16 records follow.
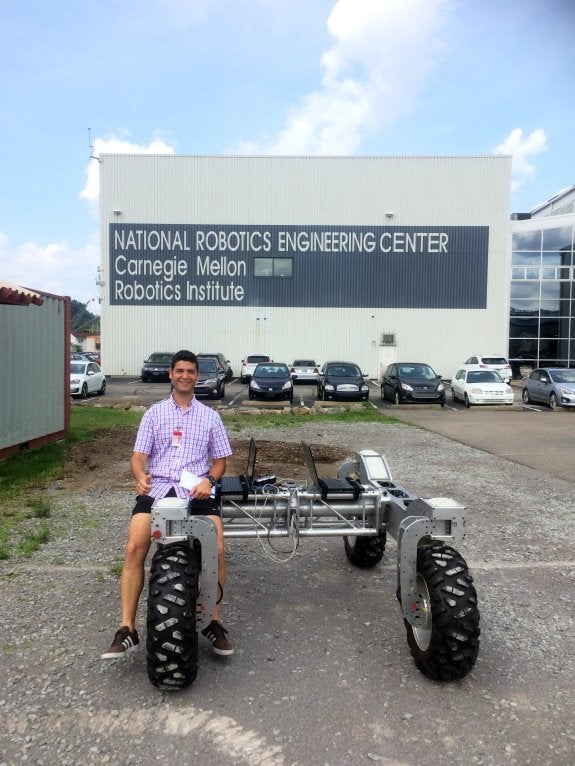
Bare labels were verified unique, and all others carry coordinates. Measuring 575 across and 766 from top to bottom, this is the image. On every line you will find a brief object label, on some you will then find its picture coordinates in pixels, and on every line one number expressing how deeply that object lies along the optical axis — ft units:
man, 11.80
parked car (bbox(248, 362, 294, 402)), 79.20
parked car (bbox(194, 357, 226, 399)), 81.87
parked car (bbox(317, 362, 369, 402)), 78.43
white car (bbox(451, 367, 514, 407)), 73.97
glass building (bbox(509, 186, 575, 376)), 124.98
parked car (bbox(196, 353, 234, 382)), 105.40
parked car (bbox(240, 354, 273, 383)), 112.46
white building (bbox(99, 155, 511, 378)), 125.49
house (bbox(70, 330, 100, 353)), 386.32
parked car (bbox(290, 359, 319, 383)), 108.32
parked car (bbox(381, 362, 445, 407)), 74.43
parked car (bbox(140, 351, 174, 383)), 108.37
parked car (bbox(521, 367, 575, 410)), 70.64
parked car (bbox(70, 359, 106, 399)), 80.02
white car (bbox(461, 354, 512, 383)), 103.26
